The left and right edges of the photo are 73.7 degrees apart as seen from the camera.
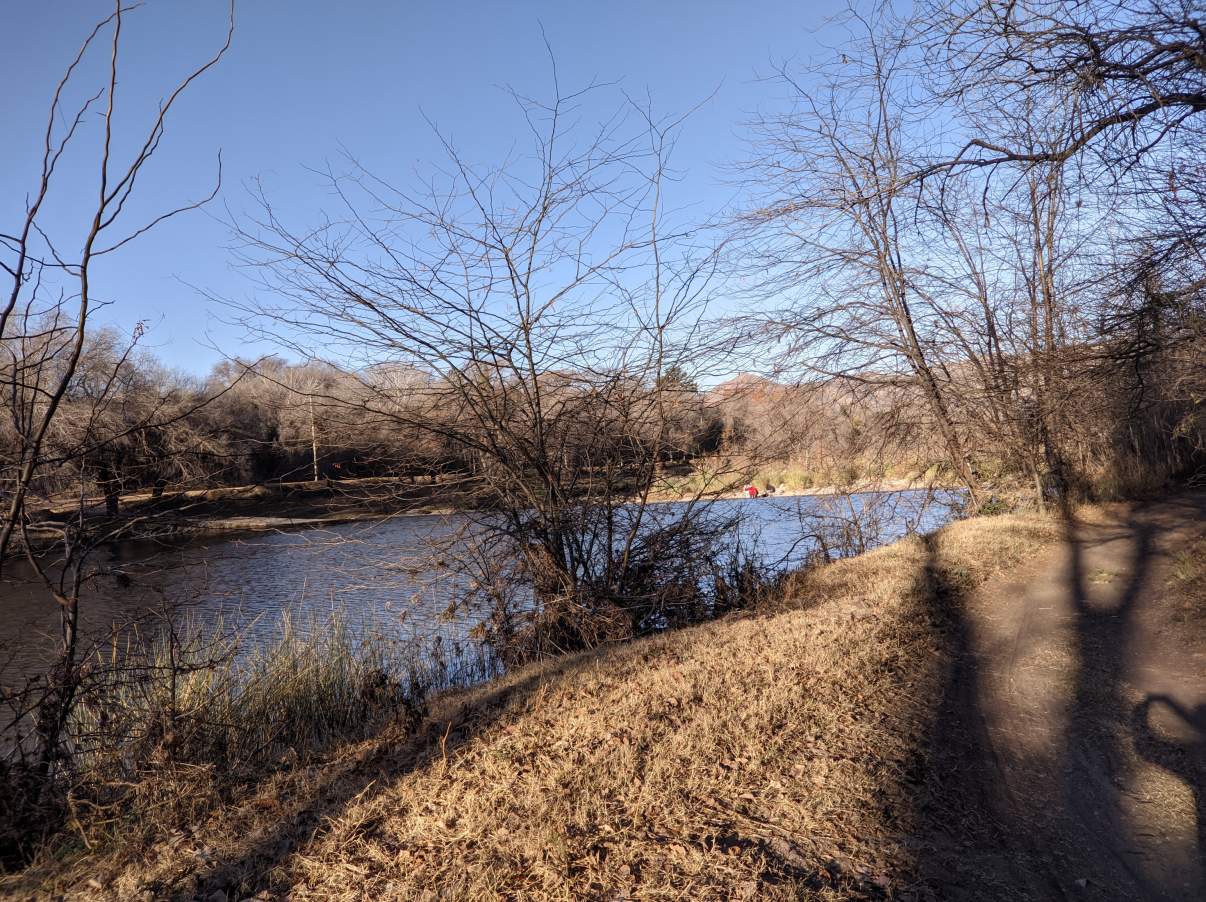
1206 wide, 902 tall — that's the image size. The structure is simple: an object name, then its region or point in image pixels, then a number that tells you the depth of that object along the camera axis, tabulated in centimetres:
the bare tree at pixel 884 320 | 1154
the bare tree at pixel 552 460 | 785
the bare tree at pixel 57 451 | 334
